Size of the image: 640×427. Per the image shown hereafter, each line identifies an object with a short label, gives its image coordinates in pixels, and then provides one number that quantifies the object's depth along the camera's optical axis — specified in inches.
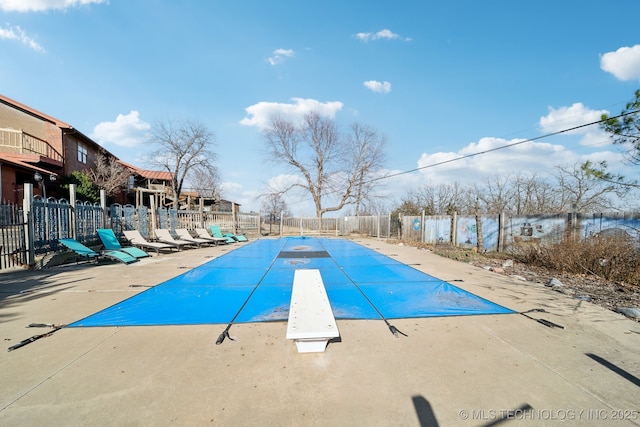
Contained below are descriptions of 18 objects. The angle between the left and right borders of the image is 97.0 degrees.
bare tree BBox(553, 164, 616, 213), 675.4
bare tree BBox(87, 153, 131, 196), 772.0
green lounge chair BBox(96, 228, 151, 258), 358.6
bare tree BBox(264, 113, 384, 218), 1191.6
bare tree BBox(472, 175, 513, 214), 928.9
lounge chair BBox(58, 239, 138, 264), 304.8
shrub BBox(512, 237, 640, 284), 255.6
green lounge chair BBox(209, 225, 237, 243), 603.4
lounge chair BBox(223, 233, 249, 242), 637.6
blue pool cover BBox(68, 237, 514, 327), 156.9
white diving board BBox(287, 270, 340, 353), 114.5
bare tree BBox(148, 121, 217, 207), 998.4
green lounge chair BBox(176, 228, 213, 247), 509.5
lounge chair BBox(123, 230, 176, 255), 411.2
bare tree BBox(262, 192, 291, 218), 1170.3
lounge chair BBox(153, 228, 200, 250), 455.8
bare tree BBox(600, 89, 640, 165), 368.2
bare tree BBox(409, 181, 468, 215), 969.5
